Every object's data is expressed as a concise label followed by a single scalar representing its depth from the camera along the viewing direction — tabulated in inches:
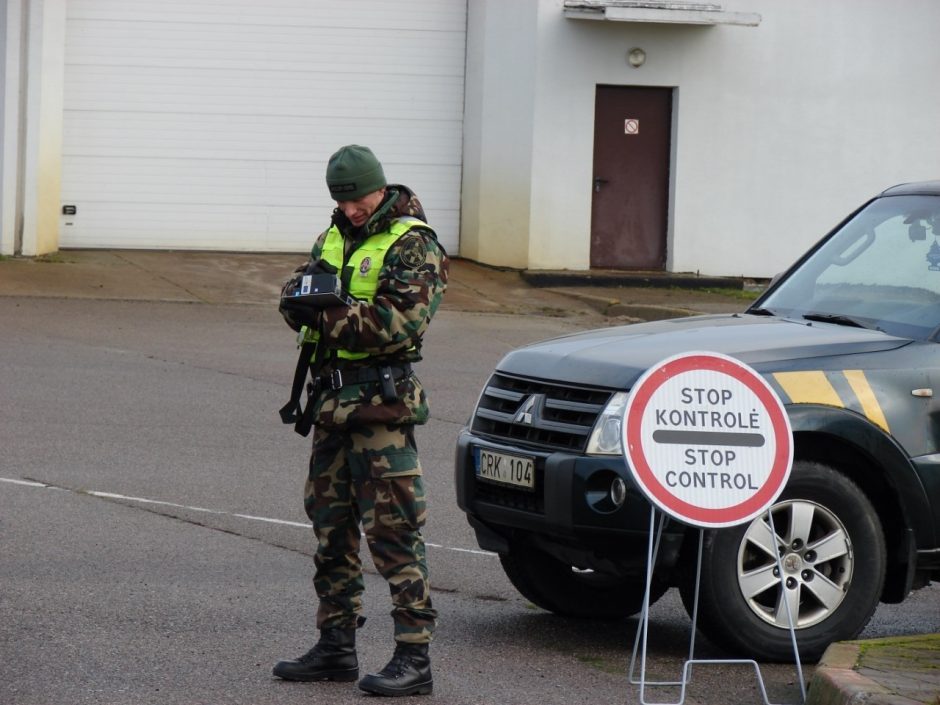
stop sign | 435.5
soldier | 438.9
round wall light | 1754.4
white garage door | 1768.0
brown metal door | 1776.6
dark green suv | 469.7
